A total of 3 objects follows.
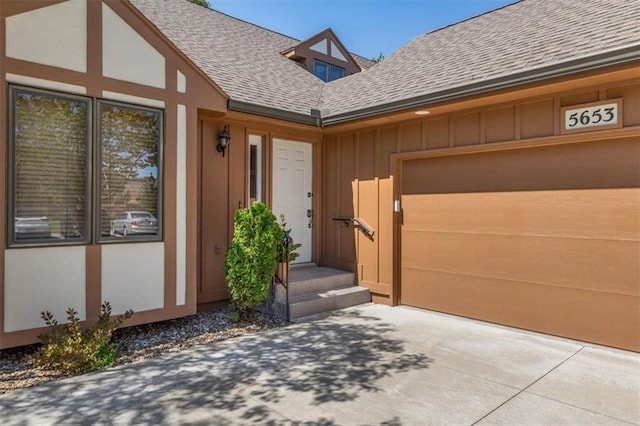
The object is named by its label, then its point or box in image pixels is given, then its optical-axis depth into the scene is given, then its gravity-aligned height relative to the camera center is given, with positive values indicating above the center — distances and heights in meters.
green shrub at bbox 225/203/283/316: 5.00 -0.54
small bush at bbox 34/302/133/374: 3.58 -1.22
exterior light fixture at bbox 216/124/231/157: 5.67 +1.07
